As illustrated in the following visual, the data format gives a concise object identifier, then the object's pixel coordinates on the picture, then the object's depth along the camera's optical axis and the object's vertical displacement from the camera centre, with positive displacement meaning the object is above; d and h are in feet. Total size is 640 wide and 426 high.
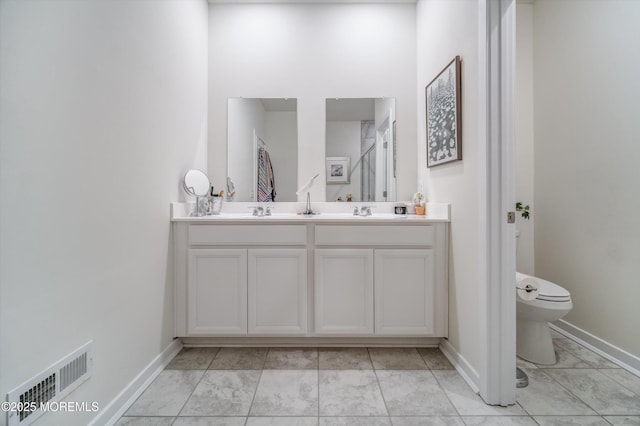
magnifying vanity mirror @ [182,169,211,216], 6.27 +0.65
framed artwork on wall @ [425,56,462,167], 5.22 +2.07
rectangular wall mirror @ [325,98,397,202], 7.68 +1.86
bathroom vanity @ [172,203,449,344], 5.81 -1.40
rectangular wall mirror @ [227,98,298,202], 7.70 +1.78
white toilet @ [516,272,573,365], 5.18 -2.13
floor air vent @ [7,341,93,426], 2.70 -1.97
